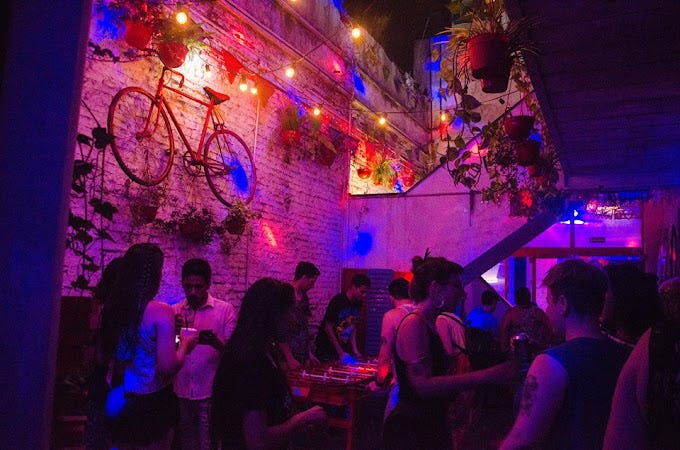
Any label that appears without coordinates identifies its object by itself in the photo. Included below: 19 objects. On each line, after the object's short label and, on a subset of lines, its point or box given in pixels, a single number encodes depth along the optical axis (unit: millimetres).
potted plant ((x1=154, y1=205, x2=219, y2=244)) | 6227
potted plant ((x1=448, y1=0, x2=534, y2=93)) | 3174
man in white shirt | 4113
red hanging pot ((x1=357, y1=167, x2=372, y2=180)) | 10477
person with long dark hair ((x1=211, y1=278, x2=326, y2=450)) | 2137
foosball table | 4672
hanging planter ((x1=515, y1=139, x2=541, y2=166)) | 4977
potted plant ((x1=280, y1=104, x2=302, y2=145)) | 8180
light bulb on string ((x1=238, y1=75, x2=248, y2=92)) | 7459
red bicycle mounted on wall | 5750
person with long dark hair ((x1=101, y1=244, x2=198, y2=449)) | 2785
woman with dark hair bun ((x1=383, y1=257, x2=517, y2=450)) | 2600
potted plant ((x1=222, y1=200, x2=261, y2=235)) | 6824
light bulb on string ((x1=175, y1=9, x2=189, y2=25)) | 6120
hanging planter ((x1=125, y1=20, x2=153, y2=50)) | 5547
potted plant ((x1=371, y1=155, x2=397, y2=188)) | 11008
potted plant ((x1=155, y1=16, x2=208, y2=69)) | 5754
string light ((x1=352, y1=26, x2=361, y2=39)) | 10422
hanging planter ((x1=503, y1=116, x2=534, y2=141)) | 4637
